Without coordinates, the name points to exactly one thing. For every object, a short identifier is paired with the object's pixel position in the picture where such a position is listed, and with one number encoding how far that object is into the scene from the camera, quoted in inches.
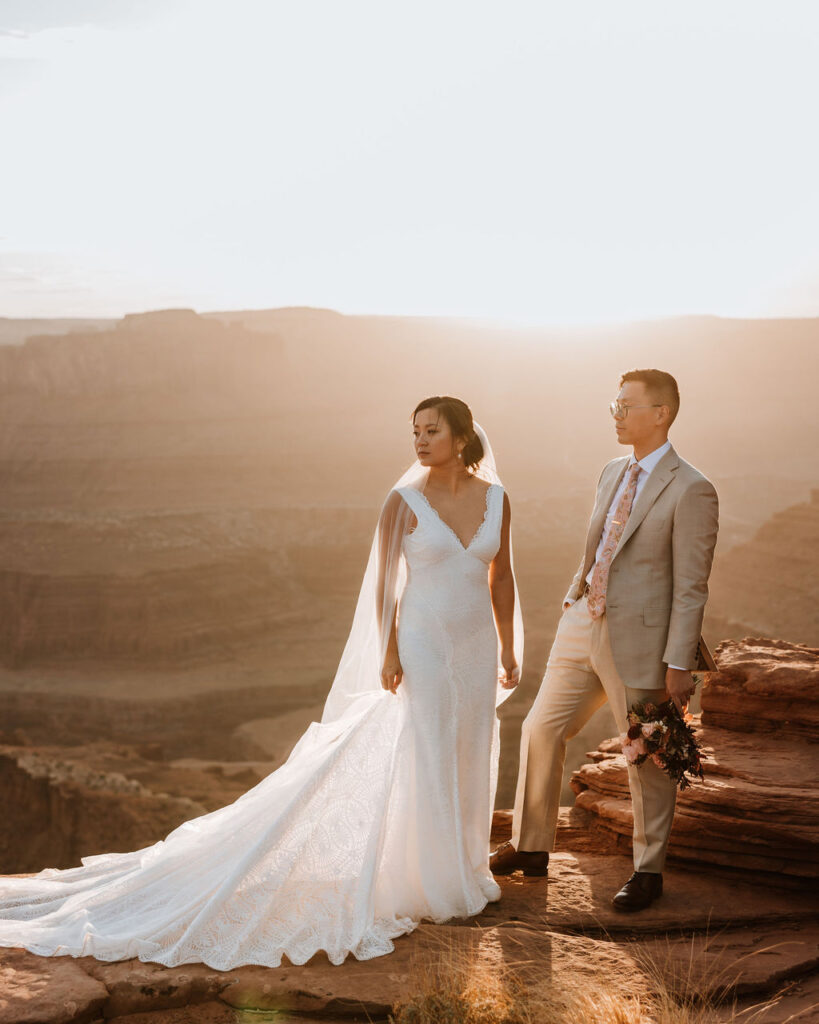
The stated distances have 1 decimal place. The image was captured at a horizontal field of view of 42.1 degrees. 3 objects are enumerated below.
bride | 145.4
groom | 150.6
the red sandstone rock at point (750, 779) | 172.2
